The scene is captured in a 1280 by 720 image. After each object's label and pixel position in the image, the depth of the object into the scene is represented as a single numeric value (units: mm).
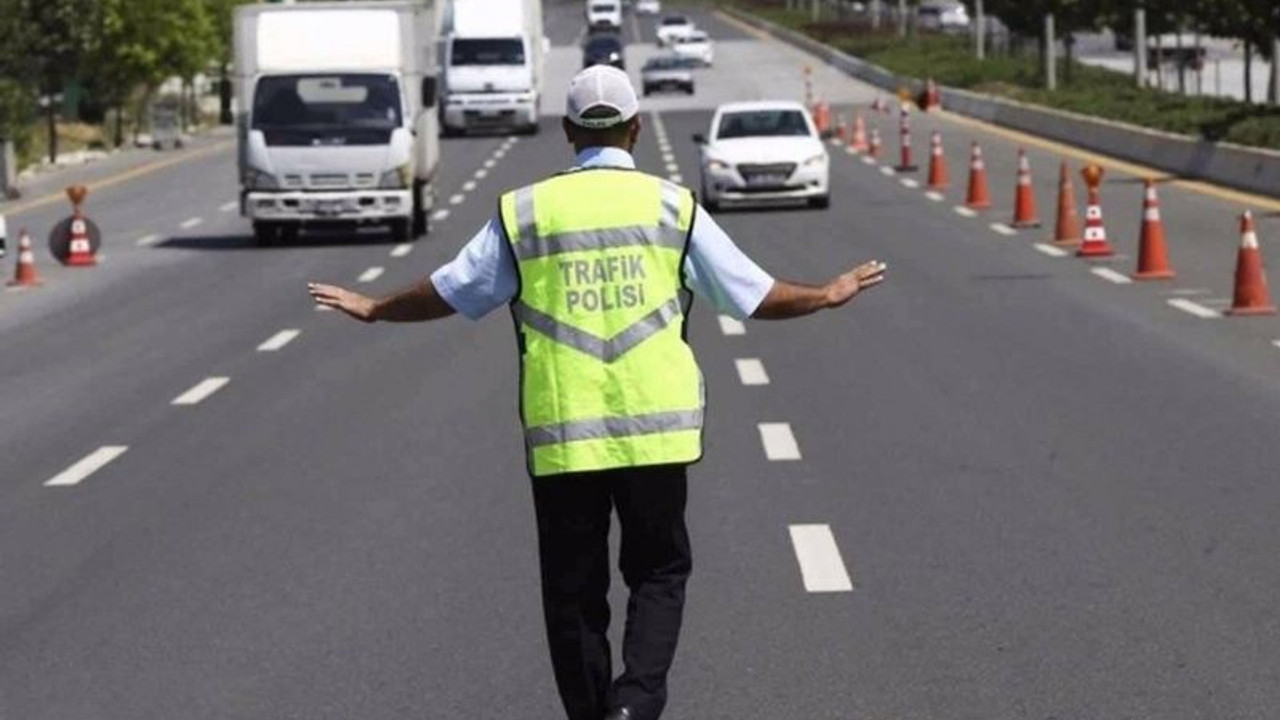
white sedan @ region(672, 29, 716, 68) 112250
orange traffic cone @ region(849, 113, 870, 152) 57938
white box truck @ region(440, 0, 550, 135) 69125
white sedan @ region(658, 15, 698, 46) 125688
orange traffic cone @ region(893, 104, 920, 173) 49688
